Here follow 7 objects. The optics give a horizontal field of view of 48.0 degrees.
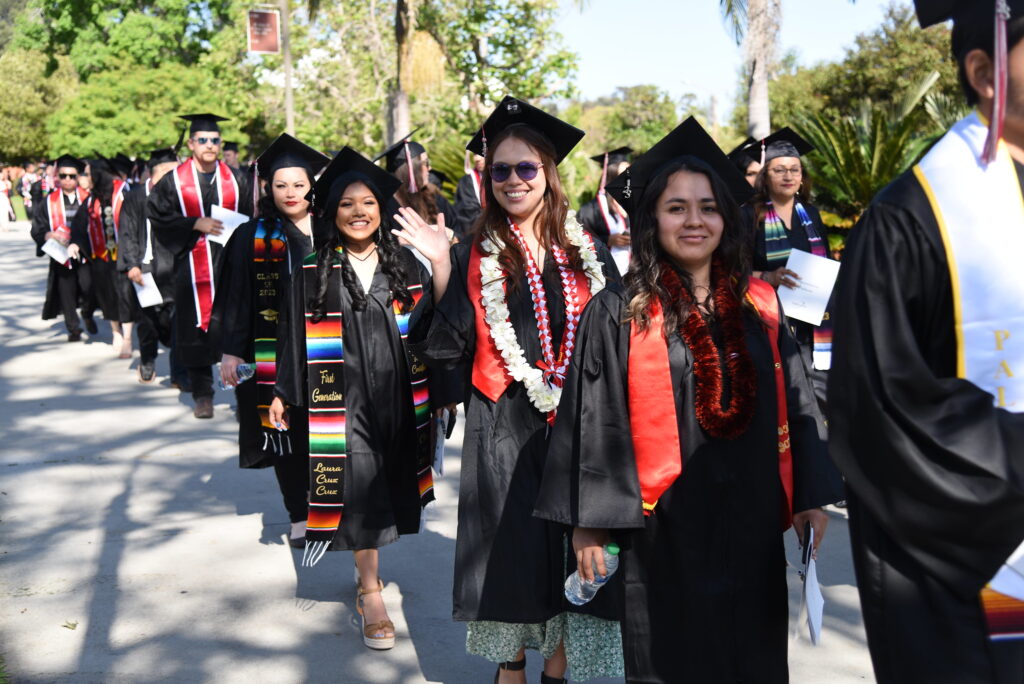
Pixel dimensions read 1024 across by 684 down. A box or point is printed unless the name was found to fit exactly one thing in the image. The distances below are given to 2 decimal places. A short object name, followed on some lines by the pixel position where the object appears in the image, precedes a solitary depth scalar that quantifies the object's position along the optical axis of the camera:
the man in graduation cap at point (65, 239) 13.72
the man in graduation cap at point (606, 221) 9.57
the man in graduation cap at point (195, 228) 9.41
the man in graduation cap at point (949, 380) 2.03
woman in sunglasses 3.95
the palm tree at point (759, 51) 14.24
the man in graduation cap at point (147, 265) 10.23
